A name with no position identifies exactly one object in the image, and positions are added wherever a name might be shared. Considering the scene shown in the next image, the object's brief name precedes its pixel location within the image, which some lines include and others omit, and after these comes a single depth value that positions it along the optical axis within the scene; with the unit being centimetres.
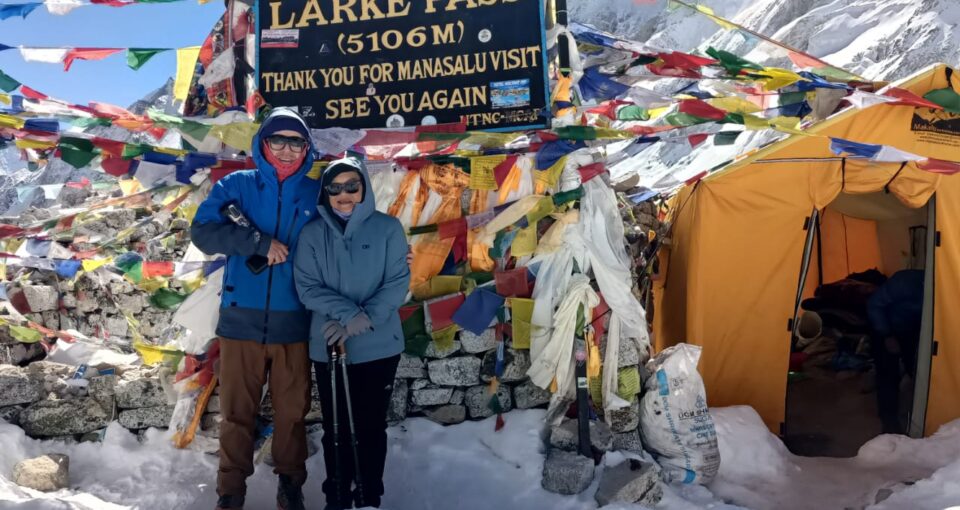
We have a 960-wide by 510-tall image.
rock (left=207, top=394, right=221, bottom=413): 430
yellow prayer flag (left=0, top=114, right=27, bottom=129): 366
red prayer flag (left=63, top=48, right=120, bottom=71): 447
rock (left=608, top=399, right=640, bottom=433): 422
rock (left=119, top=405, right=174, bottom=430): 430
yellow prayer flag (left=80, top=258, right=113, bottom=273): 600
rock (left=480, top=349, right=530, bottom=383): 430
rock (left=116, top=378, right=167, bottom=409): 427
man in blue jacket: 323
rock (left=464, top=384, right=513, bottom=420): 434
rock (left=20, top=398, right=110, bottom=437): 415
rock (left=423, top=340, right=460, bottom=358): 437
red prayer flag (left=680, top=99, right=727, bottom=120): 389
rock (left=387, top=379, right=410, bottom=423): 434
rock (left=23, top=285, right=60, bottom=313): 858
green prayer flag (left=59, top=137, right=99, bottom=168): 382
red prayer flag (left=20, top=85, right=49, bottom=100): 404
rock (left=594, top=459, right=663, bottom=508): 369
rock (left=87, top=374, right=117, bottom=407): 428
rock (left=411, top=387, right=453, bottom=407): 438
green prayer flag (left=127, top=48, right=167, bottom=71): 445
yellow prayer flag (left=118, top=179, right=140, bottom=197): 556
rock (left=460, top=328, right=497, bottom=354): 436
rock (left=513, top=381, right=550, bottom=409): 431
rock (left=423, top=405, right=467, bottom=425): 437
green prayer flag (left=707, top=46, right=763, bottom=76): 427
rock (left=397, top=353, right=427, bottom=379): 440
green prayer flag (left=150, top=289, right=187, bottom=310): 448
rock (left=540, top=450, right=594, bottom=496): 379
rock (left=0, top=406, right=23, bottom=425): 417
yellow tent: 542
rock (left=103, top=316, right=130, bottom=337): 1004
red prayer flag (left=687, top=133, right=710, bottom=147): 439
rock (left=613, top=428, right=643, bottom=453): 419
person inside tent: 621
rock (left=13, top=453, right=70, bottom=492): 365
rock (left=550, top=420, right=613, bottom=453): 404
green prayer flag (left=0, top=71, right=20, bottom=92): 402
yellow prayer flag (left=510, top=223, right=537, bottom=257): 426
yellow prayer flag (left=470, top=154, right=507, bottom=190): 420
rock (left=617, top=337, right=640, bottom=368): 426
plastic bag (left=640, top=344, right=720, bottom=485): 420
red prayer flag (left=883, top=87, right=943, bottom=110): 487
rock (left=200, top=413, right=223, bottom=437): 426
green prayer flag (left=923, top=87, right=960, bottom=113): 519
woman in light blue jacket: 315
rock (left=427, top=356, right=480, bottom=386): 436
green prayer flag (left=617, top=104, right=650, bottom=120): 478
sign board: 428
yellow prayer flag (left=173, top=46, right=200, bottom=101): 453
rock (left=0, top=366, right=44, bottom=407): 419
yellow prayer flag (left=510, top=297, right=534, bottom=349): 422
